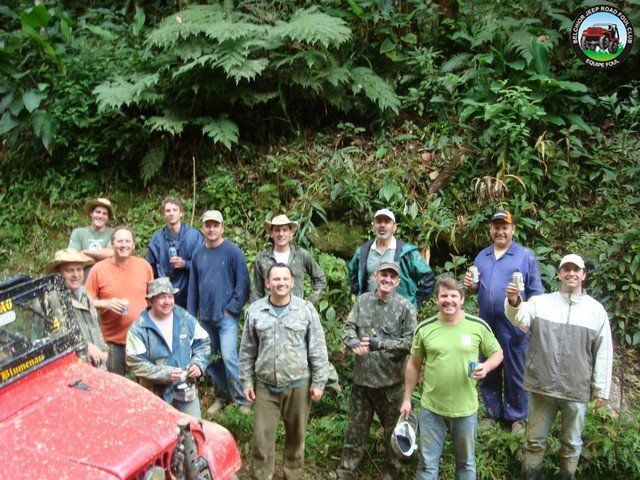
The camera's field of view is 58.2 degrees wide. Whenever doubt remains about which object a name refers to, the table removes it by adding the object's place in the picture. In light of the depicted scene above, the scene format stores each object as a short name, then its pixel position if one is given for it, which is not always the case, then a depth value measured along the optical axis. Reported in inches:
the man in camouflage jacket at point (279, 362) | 188.4
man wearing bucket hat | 188.4
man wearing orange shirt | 223.5
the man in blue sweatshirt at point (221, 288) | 238.2
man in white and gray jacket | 188.5
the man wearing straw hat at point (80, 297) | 194.2
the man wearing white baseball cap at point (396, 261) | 225.9
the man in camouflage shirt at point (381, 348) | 198.8
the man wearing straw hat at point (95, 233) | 259.1
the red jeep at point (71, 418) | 128.9
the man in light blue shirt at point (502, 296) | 223.1
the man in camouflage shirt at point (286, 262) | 231.6
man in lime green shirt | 182.4
